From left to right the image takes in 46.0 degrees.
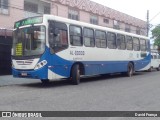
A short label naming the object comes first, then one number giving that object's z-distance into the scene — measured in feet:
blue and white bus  26.25
